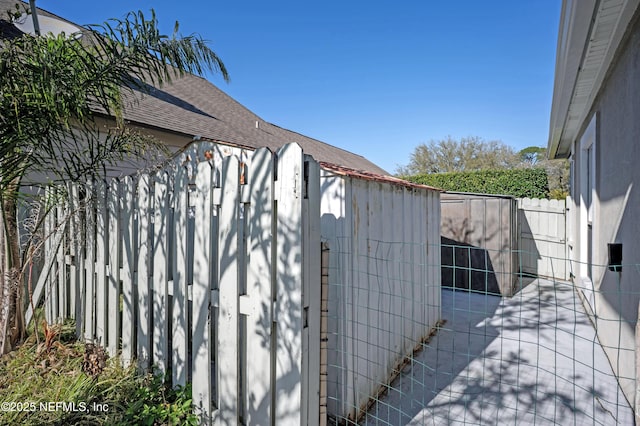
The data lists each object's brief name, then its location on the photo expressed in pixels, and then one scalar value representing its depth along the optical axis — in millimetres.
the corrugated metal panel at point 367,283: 2885
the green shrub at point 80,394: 2527
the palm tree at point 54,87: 2756
